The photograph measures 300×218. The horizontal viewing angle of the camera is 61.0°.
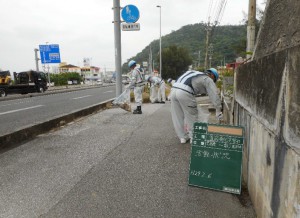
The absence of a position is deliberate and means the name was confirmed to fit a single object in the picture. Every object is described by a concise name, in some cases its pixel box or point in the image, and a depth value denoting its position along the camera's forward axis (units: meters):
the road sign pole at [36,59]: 29.58
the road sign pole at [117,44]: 10.41
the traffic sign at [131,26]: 9.97
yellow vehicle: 21.20
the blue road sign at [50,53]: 29.73
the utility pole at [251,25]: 9.45
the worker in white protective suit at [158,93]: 13.58
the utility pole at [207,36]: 28.32
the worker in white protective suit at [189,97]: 4.32
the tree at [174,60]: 53.62
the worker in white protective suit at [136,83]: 9.11
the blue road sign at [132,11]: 9.98
